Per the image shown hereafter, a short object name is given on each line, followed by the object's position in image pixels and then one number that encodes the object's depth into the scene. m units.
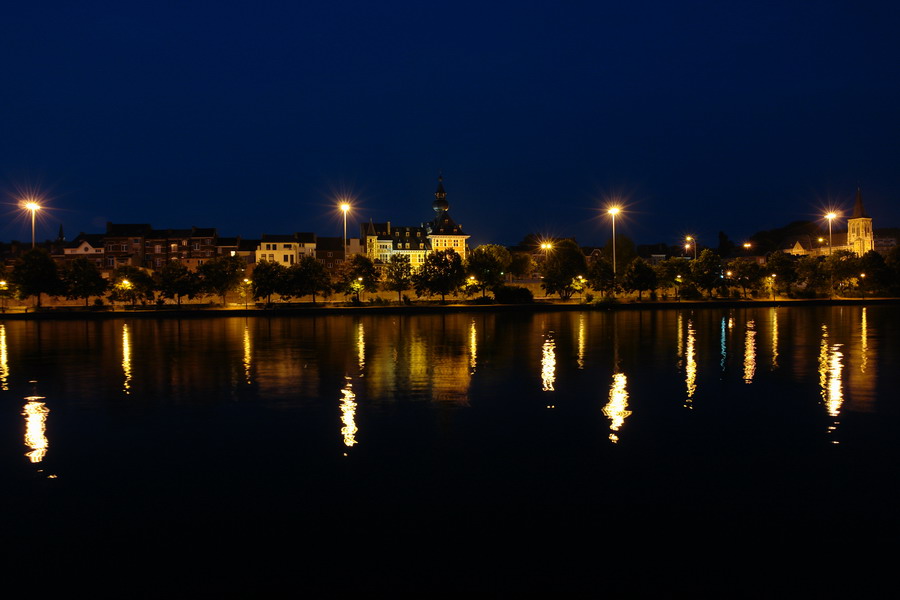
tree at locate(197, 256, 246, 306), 73.44
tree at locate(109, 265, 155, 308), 70.19
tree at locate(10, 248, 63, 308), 66.81
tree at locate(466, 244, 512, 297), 86.12
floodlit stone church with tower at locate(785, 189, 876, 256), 141.62
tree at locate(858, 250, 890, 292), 86.50
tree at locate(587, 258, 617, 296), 79.36
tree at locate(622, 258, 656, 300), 78.56
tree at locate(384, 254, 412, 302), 79.31
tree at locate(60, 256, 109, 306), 68.50
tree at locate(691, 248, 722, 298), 82.88
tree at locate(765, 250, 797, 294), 87.00
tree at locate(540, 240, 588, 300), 81.00
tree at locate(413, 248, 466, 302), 76.62
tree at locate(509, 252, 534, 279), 143.59
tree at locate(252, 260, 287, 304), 71.44
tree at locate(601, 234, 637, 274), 135.62
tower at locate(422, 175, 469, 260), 156.00
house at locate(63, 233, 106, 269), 113.88
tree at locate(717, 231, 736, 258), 186.91
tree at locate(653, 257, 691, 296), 84.79
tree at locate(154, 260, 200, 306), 70.25
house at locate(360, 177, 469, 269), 147.00
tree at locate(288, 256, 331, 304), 72.88
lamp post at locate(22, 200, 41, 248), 64.39
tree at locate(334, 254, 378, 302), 77.00
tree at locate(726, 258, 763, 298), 85.38
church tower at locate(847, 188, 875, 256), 141.50
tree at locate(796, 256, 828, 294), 88.75
